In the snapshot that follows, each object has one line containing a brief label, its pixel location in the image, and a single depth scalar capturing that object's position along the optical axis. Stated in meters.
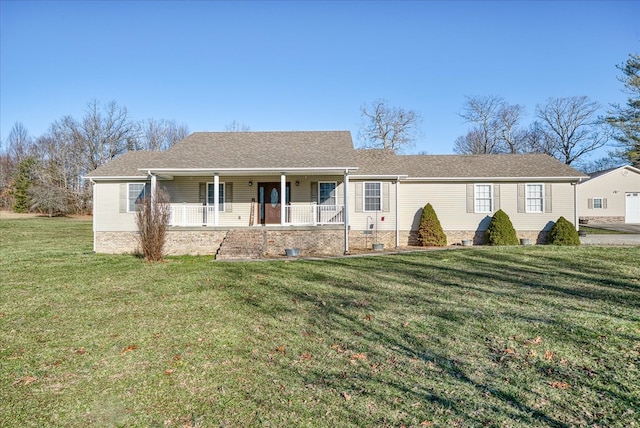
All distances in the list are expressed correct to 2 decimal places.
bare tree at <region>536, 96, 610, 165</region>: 41.16
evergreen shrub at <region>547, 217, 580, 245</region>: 15.22
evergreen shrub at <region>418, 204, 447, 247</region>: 15.85
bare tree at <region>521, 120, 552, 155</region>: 43.81
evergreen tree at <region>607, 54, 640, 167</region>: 24.31
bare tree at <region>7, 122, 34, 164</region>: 48.22
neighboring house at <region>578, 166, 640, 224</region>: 28.16
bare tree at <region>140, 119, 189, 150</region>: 46.16
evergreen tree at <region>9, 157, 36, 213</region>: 39.38
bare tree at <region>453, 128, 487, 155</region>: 44.03
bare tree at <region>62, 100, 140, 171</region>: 40.09
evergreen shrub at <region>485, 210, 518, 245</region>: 15.64
